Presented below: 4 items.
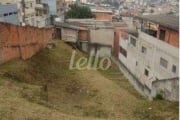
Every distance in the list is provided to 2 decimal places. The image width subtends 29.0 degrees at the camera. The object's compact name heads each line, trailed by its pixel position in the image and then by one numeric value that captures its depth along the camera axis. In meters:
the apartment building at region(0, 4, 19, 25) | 35.79
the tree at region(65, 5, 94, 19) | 54.53
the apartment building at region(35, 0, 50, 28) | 48.56
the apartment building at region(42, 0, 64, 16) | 54.54
